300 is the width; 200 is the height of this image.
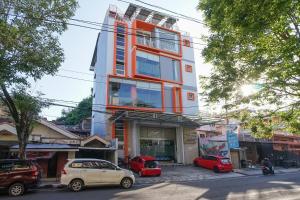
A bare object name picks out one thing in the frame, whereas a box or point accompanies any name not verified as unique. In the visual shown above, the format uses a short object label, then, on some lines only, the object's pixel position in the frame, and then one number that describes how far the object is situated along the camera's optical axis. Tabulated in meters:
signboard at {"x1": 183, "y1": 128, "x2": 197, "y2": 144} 23.24
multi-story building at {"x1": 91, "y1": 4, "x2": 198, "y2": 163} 20.69
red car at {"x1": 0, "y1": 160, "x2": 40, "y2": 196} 9.06
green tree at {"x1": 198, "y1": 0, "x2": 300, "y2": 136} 4.33
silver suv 10.03
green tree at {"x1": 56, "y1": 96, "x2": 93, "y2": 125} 33.67
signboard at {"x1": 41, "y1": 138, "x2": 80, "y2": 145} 15.99
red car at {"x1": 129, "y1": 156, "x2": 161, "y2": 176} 15.85
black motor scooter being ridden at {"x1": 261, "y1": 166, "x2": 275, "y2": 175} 17.94
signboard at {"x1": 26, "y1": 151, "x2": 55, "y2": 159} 14.75
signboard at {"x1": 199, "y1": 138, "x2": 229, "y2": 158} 22.89
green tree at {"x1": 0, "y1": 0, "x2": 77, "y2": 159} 7.76
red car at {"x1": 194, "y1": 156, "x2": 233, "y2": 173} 19.04
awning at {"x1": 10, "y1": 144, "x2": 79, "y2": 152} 14.18
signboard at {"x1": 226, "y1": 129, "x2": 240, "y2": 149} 22.37
